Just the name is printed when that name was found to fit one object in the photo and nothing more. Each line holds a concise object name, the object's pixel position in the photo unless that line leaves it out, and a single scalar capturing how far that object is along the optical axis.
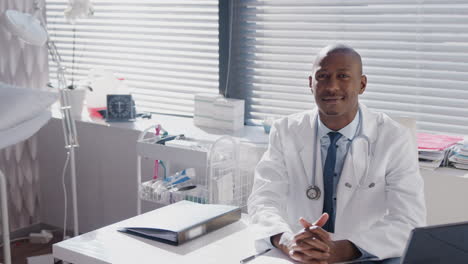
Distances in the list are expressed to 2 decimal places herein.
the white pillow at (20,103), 2.79
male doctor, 1.82
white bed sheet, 2.76
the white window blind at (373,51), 2.51
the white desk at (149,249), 1.52
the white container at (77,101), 3.40
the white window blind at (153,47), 3.25
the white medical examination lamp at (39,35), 2.85
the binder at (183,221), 1.63
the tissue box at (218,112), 2.99
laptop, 1.10
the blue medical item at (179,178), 2.58
